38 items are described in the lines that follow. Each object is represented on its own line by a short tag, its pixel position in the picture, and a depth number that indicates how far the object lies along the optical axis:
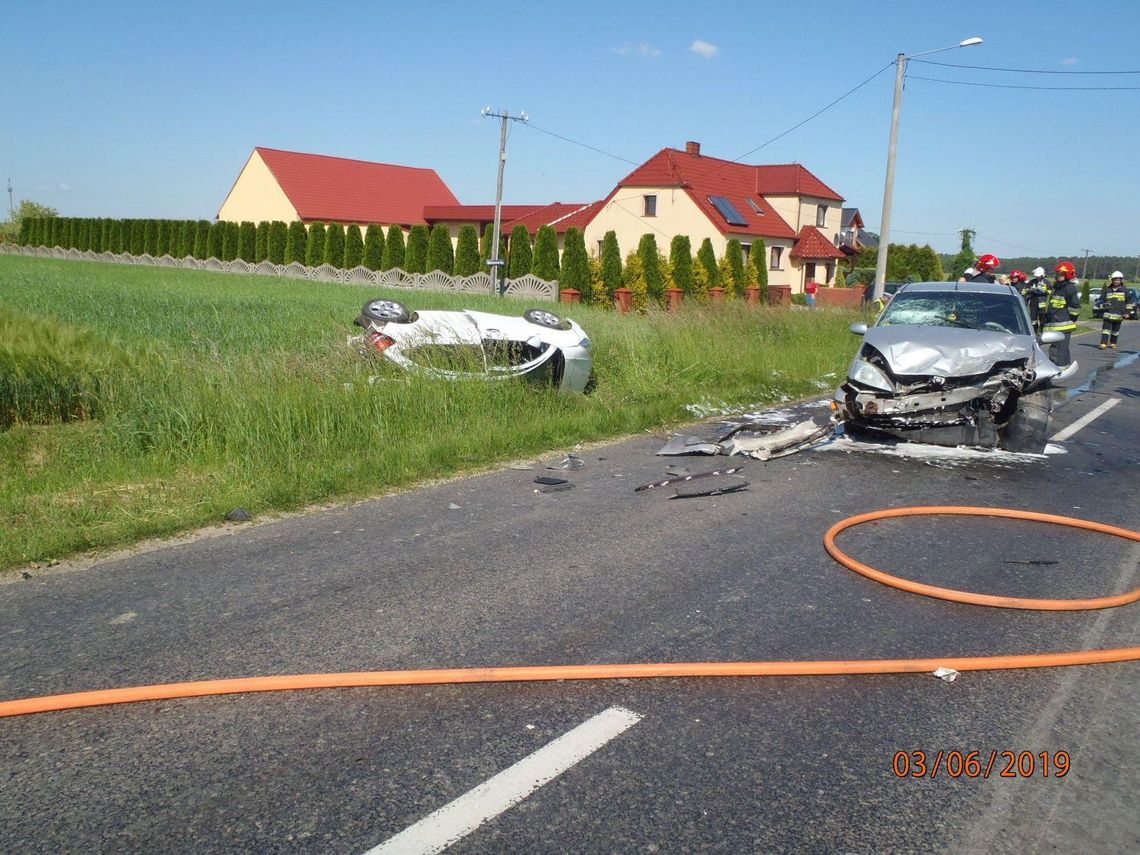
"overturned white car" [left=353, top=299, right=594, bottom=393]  9.61
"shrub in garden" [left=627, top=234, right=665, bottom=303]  36.31
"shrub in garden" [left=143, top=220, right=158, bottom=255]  60.16
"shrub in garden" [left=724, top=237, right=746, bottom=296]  38.50
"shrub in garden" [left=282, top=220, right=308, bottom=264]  48.59
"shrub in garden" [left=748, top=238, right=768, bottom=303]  42.66
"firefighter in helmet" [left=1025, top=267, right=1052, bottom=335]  16.36
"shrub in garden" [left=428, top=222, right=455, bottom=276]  41.30
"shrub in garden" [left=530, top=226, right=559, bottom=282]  36.25
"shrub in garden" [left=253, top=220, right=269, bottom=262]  50.72
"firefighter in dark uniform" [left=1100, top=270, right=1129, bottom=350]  21.69
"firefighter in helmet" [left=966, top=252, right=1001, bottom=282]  15.67
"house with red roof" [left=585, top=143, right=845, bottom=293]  46.50
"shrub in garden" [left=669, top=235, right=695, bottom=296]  37.31
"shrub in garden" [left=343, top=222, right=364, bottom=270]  45.06
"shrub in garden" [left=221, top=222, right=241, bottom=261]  53.53
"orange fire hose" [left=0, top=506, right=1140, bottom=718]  3.45
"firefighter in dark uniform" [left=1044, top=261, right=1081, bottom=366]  15.64
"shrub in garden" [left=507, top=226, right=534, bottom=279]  37.34
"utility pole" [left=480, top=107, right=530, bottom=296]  34.09
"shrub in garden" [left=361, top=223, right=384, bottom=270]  44.22
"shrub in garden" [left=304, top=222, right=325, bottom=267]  47.41
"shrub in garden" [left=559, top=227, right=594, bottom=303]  35.06
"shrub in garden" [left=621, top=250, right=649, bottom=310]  35.84
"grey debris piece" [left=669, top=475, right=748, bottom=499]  7.08
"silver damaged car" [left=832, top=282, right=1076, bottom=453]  8.57
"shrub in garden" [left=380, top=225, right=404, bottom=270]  43.66
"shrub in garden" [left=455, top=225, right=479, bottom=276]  39.91
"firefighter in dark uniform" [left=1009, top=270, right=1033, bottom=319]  18.24
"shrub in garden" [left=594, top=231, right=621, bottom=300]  35.06
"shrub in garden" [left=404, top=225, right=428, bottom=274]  42.34
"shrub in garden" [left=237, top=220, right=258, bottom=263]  51.84
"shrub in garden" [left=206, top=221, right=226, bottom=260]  54.47
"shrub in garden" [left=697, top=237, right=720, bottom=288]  38.16
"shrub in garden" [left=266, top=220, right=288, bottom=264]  49.72
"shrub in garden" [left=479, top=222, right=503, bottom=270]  40.09
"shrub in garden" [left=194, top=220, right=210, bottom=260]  55.69
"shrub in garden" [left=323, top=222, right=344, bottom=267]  45.94
